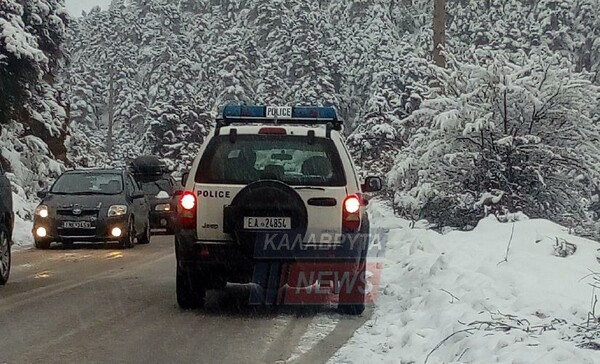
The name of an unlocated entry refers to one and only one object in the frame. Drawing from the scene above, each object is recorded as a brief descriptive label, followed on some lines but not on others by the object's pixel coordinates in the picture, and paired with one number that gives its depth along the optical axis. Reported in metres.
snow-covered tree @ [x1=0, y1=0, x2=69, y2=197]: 18.75
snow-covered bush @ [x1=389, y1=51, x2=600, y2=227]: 14.47
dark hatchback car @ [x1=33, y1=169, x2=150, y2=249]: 16.73
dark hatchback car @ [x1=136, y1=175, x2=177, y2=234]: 23.52
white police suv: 8.46
